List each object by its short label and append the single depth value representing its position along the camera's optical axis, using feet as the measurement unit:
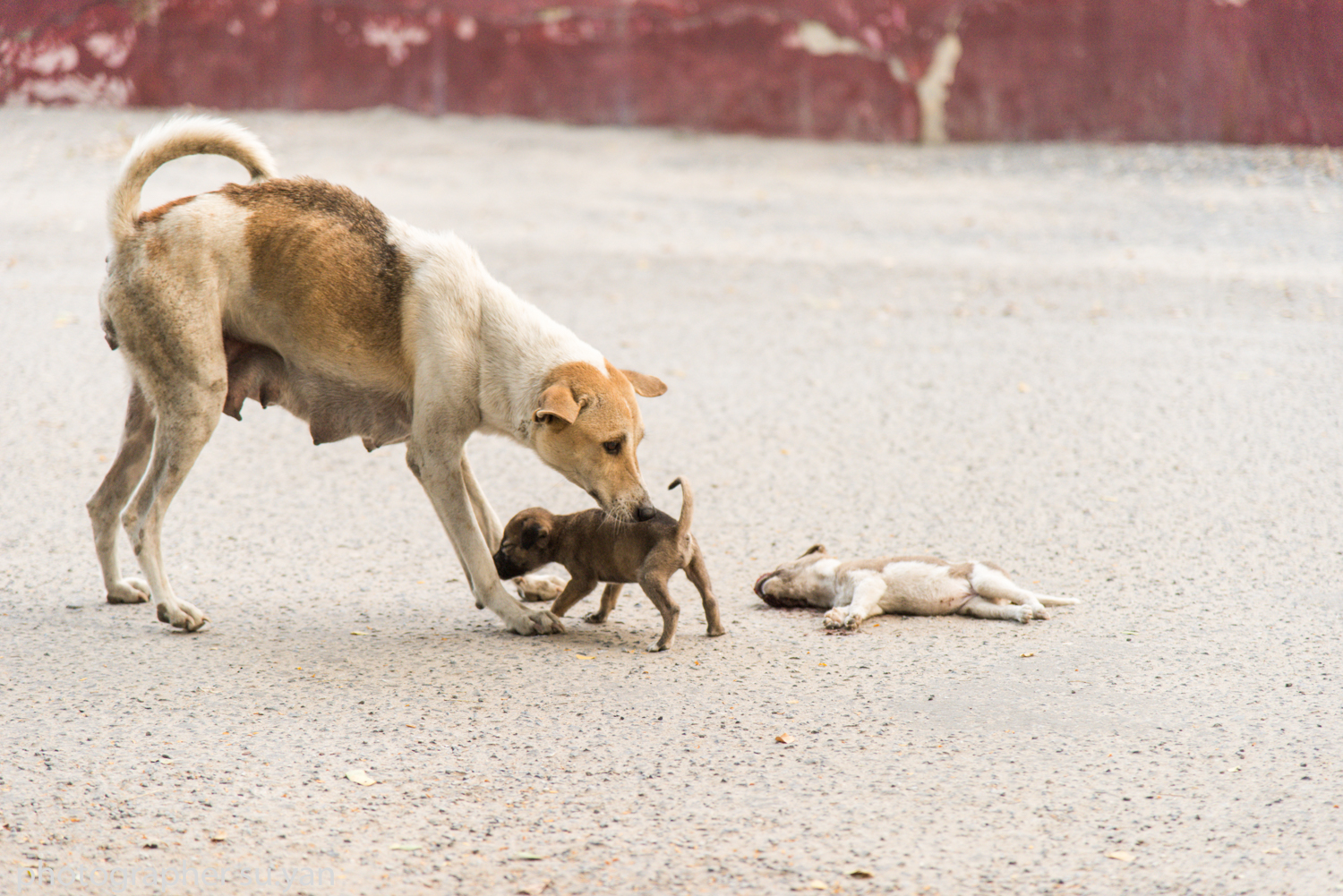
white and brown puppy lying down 32.55
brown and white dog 30.73
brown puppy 29.30
